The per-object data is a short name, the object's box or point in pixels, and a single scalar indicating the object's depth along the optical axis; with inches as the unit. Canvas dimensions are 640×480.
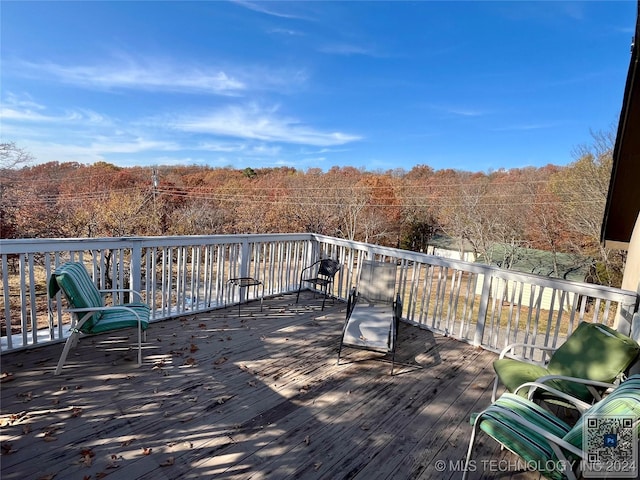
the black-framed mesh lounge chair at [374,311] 132.2
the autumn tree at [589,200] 537.0
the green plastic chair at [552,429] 60.4
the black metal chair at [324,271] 209.3
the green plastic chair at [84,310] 110.9
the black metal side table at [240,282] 186.1
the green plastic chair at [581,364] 92.0
